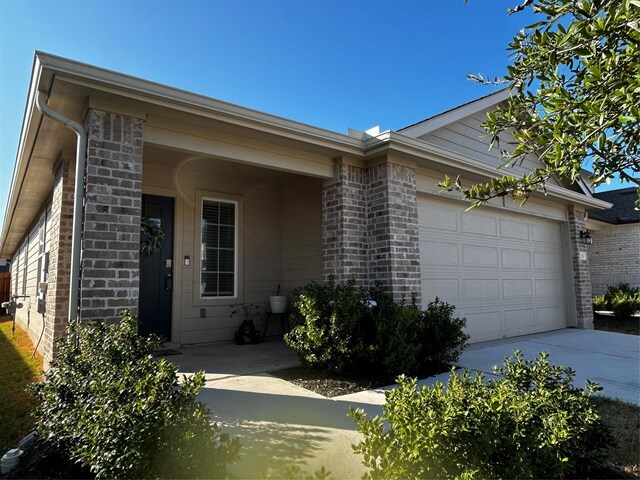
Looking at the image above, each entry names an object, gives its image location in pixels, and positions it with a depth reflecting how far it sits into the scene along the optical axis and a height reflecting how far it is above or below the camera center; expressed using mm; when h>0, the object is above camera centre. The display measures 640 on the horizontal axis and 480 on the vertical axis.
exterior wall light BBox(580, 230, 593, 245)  9344 +910
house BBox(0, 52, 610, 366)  3854 +1015
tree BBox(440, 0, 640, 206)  1640 +851
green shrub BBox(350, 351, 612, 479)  1921 -800
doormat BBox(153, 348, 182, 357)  5695 -1037
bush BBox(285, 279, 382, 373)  4441 -576
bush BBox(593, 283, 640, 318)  10438 -643
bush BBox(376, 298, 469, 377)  4430 -713
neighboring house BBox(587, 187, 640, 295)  12680 +961
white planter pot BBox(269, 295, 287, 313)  7039 -418
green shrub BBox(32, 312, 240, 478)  2012 -752
